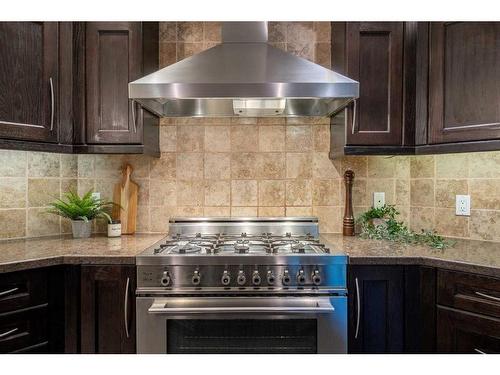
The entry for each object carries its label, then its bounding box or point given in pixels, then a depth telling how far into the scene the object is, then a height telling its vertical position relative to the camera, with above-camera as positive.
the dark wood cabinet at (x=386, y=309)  1.65 -0.55
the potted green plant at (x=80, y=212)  2.09 -0.17
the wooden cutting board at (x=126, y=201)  2.27 -0.11
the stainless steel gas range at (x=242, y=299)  1.62 -0.50
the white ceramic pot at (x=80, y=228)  2.11 -0.26
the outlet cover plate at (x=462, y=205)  2.07 -0.11
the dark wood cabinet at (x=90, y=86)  1.89 +0.49
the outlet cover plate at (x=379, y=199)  2.32 -0.09
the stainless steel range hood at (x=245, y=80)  1.71 +0.46
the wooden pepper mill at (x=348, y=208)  2.23 -0.15
